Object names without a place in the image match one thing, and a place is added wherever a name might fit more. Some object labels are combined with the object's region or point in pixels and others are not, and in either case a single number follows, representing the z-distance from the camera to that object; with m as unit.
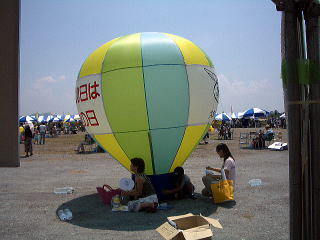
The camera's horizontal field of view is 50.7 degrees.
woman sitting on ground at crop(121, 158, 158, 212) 6.23
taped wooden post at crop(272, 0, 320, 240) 2.18
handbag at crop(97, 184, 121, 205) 6.92
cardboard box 3.71
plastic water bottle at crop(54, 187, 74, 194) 8.05
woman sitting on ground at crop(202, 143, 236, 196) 6.91
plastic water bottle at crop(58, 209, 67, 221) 5.82
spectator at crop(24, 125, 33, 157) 16.23
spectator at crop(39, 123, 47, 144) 24.36
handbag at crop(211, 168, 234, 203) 6.58
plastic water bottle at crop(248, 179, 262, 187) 8.52
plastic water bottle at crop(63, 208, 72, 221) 5.85
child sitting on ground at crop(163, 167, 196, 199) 6.95
